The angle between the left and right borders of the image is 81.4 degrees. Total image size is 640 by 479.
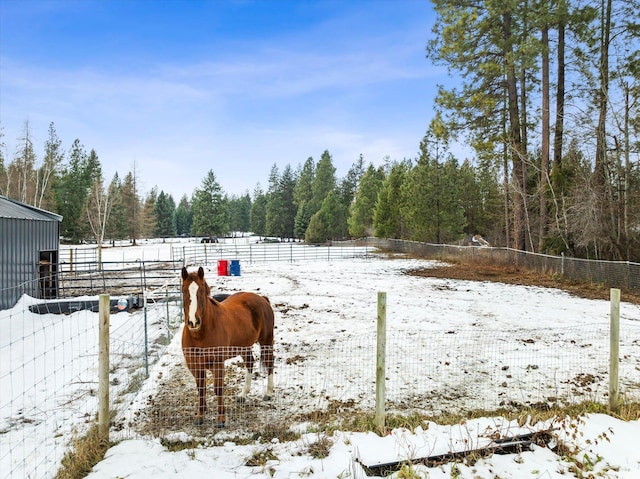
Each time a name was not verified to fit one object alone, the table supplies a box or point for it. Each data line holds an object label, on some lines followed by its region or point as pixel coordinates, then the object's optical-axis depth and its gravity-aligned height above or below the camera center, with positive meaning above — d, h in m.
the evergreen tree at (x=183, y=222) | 78.38 +2.14
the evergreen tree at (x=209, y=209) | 51.72 +3.23
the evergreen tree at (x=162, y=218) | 64.12 +2.46
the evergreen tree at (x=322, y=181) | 52.84 +7.20
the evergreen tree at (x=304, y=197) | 53.00 +5.29
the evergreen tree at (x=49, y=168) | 35.59 +6.29
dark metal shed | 9.75 -0.48
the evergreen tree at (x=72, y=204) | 43.97 +3.45
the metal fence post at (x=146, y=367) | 5.31 -1.96
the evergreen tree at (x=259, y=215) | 70.90 +3.21
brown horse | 3.56 -1.11
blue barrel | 17.22 -1.71
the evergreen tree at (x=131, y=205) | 47.78 +3.54
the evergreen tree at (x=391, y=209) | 34.47 +2.05
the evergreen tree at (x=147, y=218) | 49.33 +1.97
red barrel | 17.06 -1.66
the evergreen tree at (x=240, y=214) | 81.75 +4.03
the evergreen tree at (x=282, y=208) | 59.41 +3.81
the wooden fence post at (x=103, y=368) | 3.39 -1.24
